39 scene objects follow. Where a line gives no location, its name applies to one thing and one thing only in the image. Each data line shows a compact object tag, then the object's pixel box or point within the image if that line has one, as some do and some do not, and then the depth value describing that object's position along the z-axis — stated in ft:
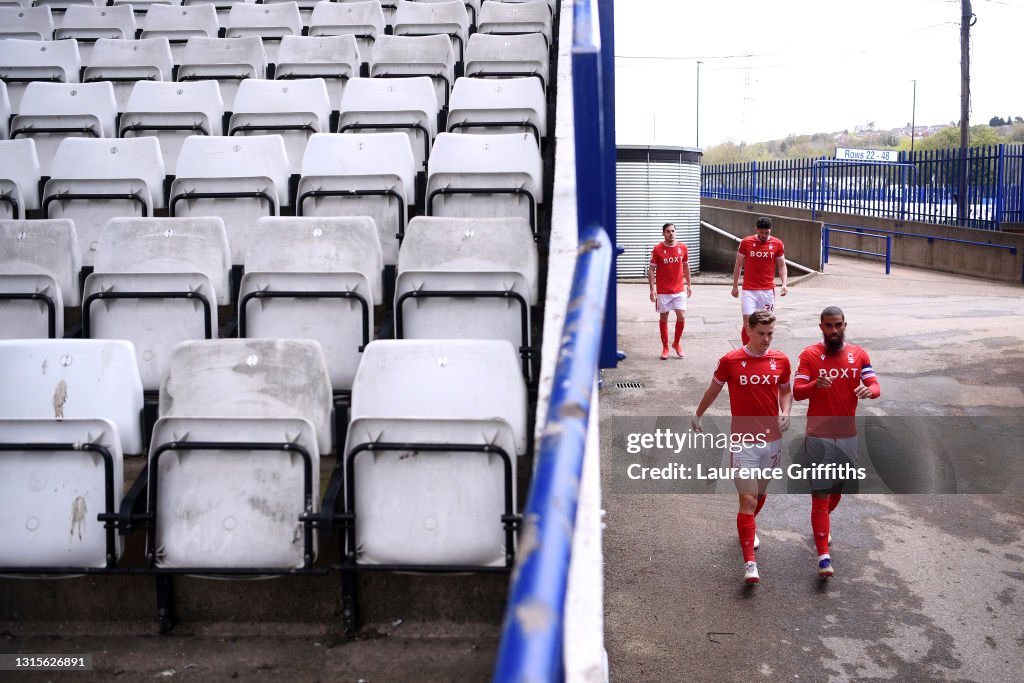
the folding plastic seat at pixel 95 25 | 27.04
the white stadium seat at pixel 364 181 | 16.76
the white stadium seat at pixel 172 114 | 20.18
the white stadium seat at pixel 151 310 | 13.23
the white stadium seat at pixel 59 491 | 9.87
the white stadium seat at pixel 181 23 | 27.45
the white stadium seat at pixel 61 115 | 20.13
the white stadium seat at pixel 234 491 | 9.81
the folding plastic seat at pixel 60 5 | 29.30
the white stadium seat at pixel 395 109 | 20.17
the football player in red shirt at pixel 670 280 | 36.14
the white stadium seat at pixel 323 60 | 23.31
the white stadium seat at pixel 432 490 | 9.77
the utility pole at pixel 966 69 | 87.20
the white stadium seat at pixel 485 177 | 16.61
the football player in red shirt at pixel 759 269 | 34.22
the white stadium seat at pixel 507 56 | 23.24
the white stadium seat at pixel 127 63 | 23.39
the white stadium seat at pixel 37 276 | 13.28
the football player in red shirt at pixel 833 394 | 18.66
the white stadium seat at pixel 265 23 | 27.43
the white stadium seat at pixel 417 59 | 23.43
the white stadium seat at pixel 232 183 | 16.83
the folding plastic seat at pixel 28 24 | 26.37
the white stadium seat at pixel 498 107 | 19.85
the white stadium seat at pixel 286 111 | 20.31
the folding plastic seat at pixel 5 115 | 20.70
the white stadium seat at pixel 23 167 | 17.75
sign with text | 115.78
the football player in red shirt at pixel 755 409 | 18.16
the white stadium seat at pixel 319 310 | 13.12
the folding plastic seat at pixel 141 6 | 30.53
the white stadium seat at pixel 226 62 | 23.36
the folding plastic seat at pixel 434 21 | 26.91
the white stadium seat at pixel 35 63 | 23.17
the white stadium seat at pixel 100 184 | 16.92
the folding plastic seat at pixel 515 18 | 26.63
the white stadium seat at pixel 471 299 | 12.97
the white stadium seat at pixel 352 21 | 27.45
